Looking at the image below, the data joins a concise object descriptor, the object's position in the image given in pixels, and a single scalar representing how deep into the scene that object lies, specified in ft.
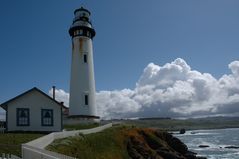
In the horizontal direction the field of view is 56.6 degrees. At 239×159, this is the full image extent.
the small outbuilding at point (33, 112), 58.65
